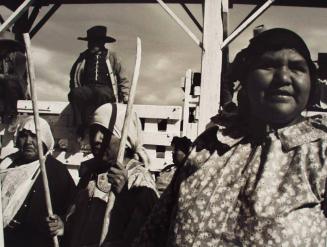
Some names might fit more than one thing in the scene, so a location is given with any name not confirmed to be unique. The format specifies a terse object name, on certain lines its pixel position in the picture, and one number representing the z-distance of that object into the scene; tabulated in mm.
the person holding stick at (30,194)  3657
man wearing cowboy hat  5184
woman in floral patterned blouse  1716
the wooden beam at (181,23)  3998
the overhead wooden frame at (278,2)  5020
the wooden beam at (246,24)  3941
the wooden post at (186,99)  4754
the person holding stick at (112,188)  2621
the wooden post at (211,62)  3818
